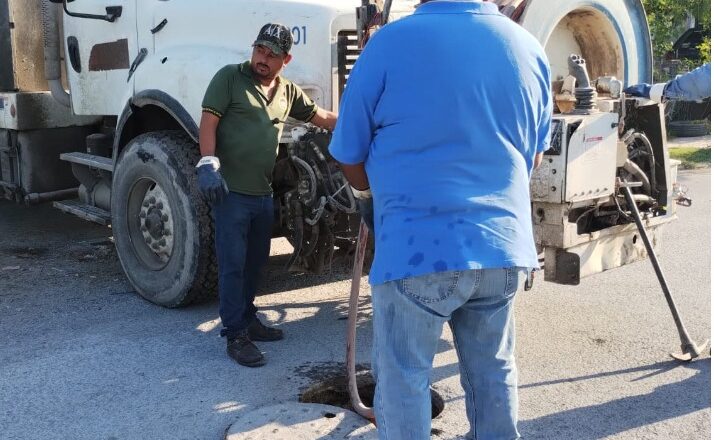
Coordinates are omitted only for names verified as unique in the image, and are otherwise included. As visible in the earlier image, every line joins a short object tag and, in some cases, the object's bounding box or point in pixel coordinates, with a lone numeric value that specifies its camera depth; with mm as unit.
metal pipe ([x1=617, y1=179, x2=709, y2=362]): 4562
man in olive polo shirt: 4363
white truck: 4484
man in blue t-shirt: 2576
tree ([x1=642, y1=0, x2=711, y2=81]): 15195
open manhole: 4121
